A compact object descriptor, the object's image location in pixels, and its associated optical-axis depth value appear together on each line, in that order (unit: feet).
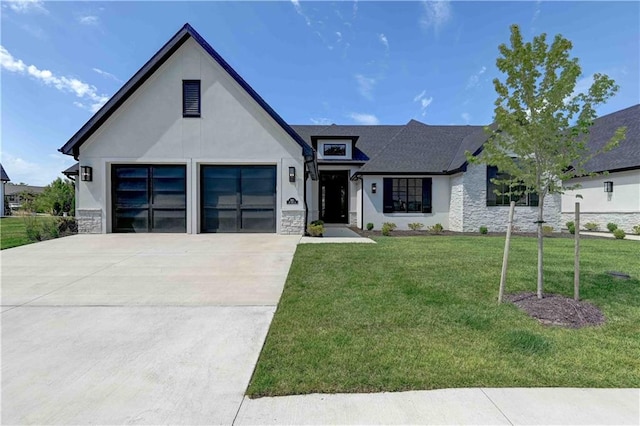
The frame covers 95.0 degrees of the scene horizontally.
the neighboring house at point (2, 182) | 108.42
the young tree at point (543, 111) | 15.28
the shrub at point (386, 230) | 48.34
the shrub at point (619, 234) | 44.01
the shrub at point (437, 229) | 51.72
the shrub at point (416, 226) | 54.03
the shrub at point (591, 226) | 54.85
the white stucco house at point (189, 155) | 40.06
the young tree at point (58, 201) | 59.21
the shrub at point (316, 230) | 40.22
